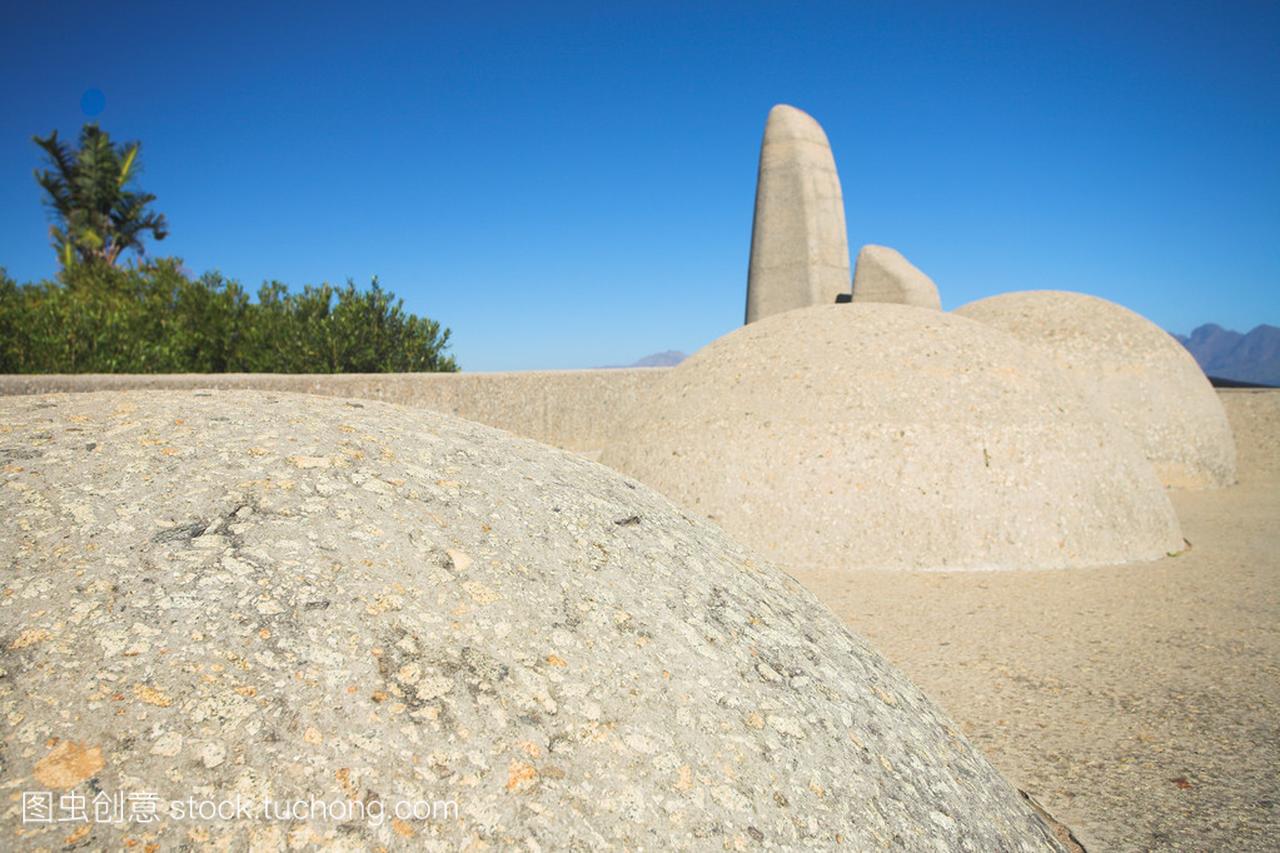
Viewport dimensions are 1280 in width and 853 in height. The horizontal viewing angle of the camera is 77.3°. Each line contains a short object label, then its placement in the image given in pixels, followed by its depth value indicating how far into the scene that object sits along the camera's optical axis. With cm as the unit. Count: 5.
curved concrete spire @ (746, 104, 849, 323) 1405
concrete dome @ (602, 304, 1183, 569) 555
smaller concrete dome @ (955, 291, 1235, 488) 914
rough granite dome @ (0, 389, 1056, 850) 132
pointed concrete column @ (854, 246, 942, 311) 1178
